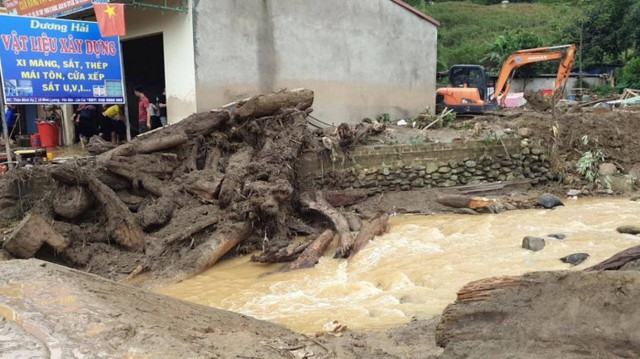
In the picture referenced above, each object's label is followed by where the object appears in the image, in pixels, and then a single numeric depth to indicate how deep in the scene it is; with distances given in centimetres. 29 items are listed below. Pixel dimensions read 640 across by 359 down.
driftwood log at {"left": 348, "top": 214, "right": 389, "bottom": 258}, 945
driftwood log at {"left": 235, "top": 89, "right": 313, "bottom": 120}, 1146
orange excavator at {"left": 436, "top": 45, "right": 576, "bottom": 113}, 1820
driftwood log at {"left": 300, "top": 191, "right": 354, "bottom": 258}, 935
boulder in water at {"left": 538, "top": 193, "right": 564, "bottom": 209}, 1220
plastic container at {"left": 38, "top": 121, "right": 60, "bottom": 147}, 1393
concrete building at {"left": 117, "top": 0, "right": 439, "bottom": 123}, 1234
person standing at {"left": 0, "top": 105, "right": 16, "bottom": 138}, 1416
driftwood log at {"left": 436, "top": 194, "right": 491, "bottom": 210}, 1202
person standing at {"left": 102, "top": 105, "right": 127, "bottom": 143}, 1315
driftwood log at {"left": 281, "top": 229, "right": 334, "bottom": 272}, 889
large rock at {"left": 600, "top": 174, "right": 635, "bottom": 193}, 1333
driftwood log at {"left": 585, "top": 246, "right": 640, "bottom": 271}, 354
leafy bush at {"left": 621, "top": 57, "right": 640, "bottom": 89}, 2617
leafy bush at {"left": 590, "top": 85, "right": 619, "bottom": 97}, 2620
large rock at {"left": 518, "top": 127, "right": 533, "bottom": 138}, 1428
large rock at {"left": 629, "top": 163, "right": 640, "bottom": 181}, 1377
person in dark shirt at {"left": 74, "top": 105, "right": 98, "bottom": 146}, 1348
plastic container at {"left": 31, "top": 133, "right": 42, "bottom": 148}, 1331
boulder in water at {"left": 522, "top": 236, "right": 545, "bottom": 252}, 873
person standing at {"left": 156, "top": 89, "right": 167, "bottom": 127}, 1338
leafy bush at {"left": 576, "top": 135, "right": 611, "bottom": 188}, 1360
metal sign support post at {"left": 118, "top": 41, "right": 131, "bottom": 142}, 1121
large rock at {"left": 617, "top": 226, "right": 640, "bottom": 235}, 931
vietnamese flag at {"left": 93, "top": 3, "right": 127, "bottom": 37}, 993
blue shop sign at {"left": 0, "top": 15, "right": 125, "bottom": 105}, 934
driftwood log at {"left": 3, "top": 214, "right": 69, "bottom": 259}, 811
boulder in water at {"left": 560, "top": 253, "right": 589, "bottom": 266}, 785
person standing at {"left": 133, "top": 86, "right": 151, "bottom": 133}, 1275
